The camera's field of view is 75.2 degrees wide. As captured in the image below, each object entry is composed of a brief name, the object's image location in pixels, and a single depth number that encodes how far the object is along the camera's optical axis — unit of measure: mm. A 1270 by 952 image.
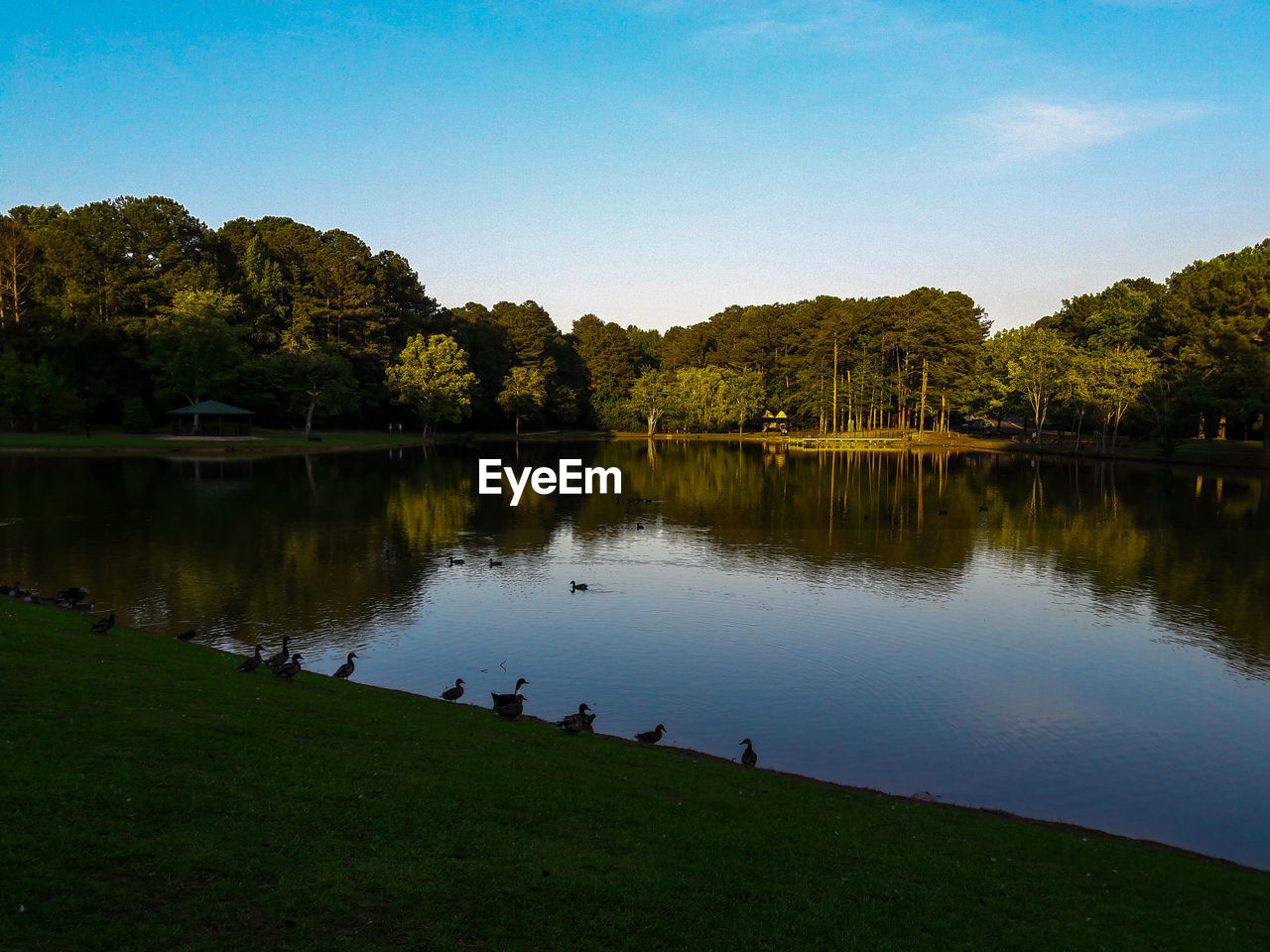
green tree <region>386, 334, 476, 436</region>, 108812
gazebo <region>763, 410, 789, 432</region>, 135738
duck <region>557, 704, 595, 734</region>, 15351
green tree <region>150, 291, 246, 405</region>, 90250
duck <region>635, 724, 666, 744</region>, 15688
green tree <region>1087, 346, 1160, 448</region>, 88875
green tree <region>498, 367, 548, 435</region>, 125750
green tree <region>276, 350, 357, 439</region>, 96562
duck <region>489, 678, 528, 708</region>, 16347
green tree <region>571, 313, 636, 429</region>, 146000
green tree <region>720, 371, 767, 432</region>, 135500
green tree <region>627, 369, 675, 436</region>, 136875
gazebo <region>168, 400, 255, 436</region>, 88875
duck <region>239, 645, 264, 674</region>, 16484
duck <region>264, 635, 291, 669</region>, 17072
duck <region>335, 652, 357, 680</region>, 18328
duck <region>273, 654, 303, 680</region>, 16250
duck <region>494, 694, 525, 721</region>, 15945
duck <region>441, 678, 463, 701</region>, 17516
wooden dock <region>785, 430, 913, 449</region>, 116750
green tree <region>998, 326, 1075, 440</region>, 103688
